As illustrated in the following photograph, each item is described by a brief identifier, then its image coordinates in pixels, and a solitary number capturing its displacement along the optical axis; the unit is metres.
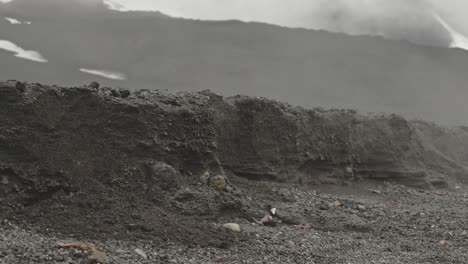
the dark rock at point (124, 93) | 8.43
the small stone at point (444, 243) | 8.86
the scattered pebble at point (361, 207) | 10.91
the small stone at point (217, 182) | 8.86
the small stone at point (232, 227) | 8.00
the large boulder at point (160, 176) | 8.12
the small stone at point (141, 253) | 6.45
